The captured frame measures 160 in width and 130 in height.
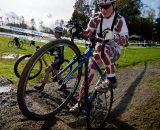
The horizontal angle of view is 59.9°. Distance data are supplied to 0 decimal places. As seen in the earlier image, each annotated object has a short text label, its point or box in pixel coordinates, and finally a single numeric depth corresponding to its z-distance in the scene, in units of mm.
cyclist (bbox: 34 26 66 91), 3098
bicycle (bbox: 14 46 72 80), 4137
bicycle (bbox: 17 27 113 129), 1991
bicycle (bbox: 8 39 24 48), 13129
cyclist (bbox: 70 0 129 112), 2468
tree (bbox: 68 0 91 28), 43210
